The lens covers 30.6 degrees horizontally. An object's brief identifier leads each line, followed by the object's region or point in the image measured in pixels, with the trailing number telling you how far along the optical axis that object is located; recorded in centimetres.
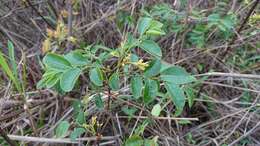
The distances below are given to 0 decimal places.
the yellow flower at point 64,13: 78
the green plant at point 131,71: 44
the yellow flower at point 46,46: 71
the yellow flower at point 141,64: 44
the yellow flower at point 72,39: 68
